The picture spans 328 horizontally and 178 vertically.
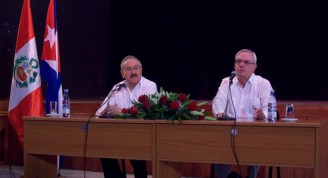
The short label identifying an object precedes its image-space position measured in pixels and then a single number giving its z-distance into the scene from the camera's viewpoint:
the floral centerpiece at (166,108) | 4.14
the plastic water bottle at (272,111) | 4.17
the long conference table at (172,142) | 3.79
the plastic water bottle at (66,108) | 4.69
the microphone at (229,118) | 4.08
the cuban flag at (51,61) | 5.98
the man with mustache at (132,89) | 4.98
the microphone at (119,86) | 4.86
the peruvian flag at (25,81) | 6.06
